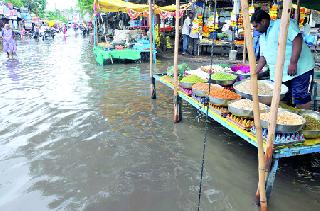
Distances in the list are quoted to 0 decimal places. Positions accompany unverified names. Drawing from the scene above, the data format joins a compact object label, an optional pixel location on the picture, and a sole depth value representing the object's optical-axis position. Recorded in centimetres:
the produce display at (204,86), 447
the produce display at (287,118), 289
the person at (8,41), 1407
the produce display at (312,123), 306
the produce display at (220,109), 377
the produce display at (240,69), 575
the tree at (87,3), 2932
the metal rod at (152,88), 697
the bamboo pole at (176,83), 512
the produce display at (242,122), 325
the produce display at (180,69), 630
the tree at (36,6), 5397
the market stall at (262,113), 246
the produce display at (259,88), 383
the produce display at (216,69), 607
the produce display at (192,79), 507
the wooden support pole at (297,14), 624
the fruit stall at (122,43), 1255
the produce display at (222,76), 512
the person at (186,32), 1459
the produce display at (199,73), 552
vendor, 357
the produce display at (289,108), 359
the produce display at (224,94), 399
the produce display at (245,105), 346
